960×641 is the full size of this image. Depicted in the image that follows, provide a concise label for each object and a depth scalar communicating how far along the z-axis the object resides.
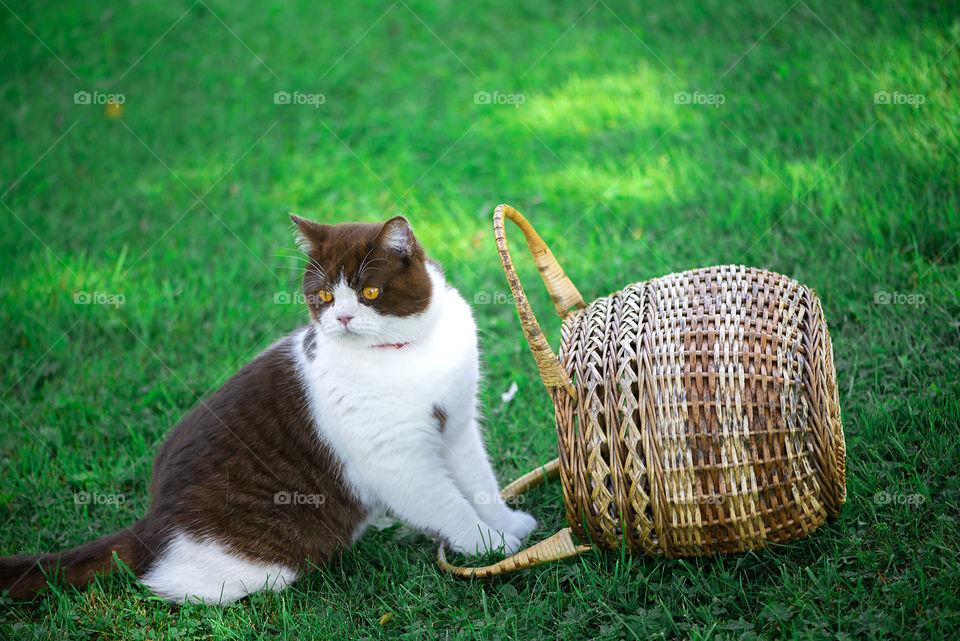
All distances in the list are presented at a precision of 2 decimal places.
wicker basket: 1.79
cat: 1.91
